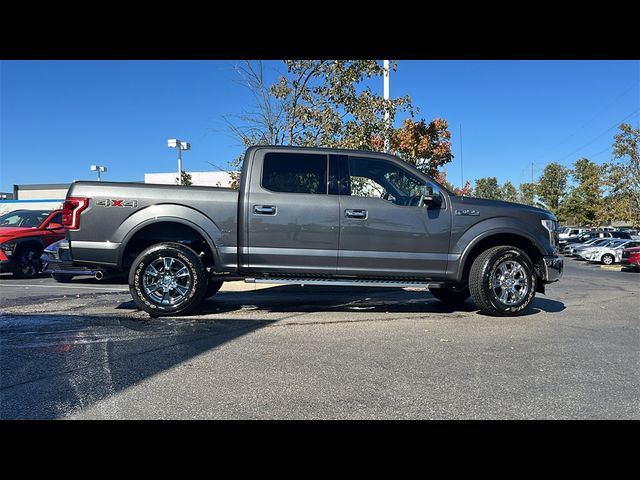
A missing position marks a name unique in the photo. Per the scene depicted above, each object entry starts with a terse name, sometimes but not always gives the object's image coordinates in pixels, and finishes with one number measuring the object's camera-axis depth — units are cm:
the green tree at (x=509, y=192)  5807
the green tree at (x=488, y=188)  6425
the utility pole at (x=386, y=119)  973
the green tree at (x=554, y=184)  4622
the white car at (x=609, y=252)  2303
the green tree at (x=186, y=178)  3086
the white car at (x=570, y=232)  3684
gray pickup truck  564
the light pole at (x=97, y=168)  3350
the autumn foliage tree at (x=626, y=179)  2525
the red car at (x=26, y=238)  1069
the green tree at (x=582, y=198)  4000
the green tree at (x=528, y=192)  4950
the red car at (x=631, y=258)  1765
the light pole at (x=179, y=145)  2258
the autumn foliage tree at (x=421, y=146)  1186
